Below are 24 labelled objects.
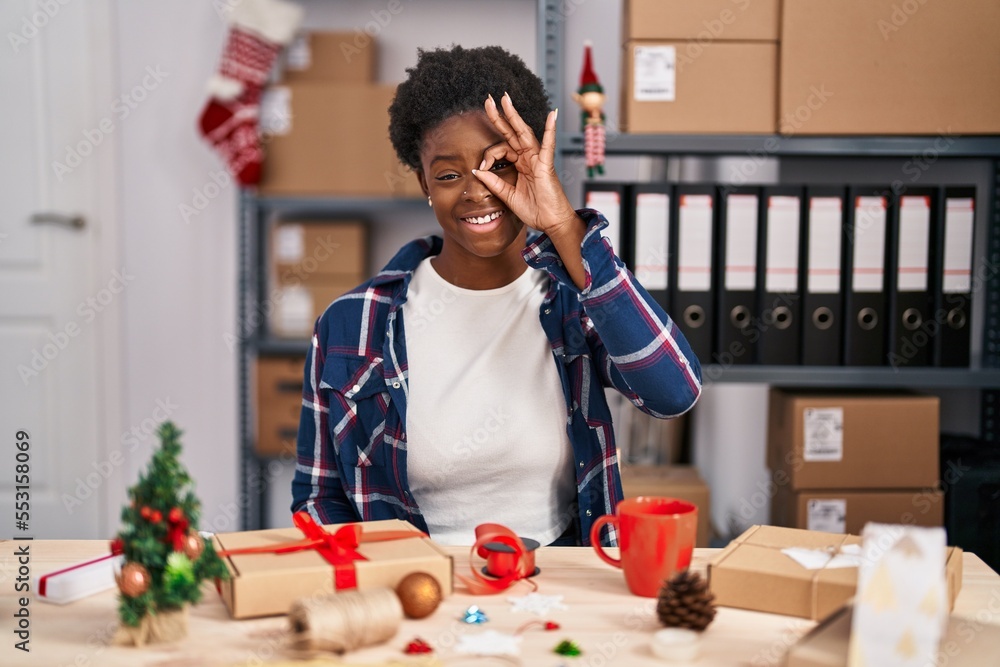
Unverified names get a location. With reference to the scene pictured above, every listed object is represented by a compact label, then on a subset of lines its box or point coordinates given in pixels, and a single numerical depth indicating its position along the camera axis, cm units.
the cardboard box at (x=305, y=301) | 261
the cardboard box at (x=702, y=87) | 184
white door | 280
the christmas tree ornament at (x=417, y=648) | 71
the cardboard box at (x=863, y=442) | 182
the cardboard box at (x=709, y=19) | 183
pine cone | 74
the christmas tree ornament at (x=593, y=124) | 183
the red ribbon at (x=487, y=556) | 84
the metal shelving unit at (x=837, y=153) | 185
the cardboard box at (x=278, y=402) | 261
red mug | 83
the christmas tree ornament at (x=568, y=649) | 70
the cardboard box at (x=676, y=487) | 195
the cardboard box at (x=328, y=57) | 257
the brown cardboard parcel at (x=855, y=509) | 182
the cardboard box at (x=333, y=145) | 251
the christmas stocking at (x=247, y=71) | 250
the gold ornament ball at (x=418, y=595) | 77
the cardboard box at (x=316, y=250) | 261
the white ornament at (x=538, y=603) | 79
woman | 125
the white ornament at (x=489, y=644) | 71
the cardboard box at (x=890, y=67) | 180
